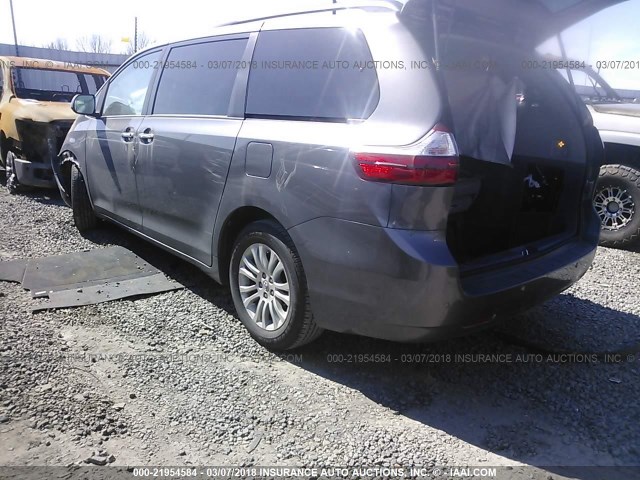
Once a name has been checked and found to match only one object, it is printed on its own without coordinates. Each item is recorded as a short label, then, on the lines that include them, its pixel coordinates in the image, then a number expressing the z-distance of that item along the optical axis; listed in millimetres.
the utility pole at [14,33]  27225
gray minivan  2416
